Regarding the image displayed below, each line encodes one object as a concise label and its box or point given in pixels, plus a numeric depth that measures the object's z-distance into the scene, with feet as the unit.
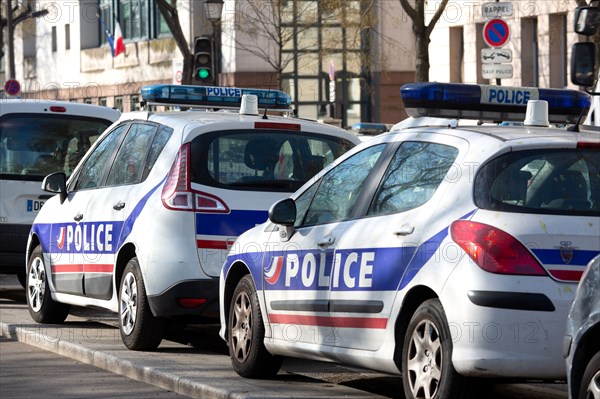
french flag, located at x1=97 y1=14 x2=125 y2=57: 182.29
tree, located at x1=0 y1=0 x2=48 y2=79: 167.25
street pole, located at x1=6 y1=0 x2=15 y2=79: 166.61
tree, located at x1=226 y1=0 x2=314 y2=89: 152.66
